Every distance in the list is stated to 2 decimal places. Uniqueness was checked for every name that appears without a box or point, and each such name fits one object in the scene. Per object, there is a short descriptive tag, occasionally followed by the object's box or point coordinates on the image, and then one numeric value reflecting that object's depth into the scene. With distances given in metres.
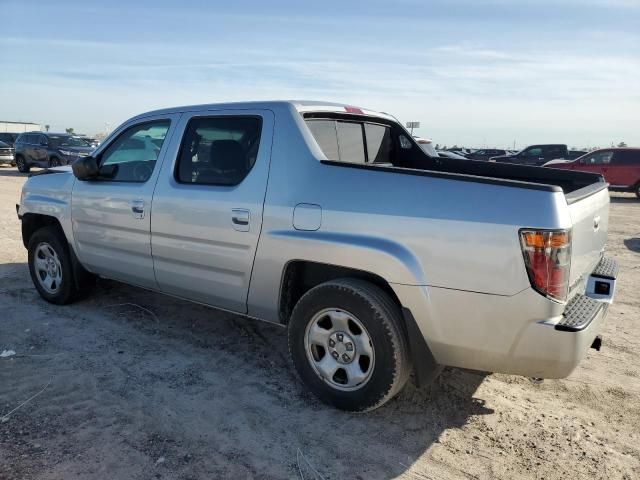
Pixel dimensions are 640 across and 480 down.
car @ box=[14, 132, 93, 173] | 20.39
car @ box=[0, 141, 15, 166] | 24.20
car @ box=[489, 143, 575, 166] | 25.88
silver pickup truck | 2.71
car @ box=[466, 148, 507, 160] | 32.09
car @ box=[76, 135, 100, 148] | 21.87
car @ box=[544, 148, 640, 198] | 18.58
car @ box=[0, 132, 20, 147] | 28.30
